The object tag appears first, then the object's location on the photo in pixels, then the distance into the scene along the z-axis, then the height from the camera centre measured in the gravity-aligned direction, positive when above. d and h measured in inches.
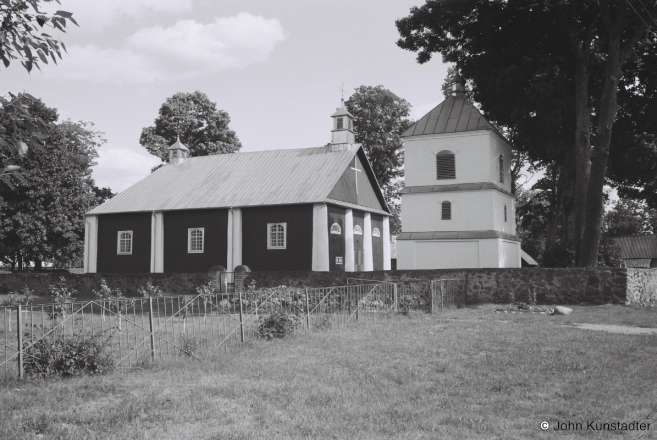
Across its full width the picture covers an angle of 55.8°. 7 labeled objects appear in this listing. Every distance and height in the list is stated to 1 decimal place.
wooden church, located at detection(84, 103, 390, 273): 1175.0 +121.1
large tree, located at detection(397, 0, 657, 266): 903.1 +336.3
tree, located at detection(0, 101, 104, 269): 1439.5 +166.0
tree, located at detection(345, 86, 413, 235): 1676.9 +407.5
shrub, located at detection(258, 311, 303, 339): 502.6 -40.6
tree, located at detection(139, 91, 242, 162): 1819.6 +440.8
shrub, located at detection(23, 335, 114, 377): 363.3 -47.3
